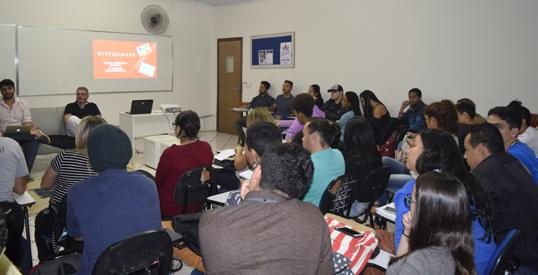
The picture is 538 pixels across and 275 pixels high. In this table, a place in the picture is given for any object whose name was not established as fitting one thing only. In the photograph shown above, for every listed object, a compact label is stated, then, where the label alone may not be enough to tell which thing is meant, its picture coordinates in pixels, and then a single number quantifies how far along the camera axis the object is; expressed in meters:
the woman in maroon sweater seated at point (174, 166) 3.03
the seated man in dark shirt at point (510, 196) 2.19
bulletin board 8.53
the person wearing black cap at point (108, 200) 1.73
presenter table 6.66
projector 7.15
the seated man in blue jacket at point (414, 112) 6.27
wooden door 9.74
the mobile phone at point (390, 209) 2.54
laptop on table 6.74
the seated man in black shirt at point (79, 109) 6.20
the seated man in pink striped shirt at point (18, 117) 5.36
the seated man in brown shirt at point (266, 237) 1.28
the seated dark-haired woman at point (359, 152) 3.18
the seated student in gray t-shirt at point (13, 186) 2.13
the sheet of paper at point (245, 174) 2.93
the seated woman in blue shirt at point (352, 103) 7.13
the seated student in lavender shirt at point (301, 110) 4.60
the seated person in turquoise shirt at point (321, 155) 2.75
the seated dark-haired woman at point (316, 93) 7.79
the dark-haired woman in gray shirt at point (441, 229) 1.39
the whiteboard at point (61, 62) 7.17
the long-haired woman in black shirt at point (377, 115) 5.88
